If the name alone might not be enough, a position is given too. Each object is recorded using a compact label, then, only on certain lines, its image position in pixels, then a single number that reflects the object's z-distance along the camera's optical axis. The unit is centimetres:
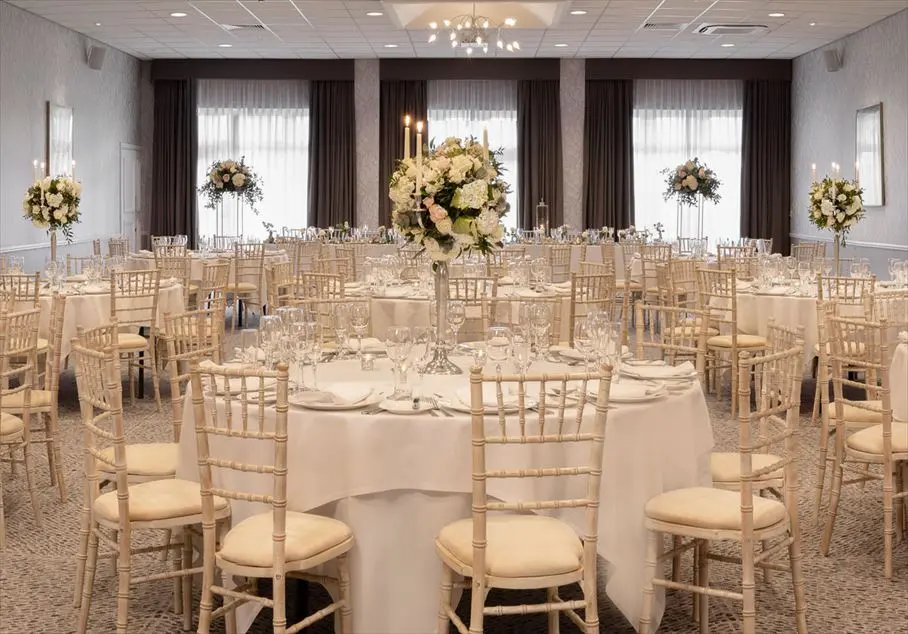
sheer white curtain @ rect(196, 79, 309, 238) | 1881
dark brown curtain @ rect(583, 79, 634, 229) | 1845
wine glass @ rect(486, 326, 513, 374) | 432
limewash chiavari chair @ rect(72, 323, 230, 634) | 374
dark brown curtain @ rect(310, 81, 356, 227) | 1859
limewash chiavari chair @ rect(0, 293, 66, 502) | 571
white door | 1766
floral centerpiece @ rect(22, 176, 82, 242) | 988
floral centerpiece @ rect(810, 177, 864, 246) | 968
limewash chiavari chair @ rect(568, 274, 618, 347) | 759
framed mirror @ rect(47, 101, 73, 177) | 1438
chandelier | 1368
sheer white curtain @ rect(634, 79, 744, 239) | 1862
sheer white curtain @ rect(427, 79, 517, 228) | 1870
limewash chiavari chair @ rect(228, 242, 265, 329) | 1279
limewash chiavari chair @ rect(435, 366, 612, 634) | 326
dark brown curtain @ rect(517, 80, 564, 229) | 1847
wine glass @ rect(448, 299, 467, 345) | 495
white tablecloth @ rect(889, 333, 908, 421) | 541
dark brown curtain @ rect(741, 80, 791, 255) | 1844
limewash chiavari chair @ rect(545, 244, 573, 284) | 1279
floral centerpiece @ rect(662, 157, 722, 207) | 1669
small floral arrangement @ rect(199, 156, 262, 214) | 1625
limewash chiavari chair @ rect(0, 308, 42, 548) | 528
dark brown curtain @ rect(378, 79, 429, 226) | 1856
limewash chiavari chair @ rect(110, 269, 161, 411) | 844
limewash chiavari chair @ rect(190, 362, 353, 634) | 337
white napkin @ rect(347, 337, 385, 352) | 520
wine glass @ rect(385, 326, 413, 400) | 400
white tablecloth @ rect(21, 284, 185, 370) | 820
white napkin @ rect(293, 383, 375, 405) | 386
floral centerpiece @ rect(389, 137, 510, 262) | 444
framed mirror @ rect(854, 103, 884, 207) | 1435
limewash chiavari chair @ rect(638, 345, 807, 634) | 364
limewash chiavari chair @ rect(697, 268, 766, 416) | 796
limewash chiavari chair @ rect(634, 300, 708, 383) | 537
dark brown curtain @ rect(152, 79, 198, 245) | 1859
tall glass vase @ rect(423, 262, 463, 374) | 461
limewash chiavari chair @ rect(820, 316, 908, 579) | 489
